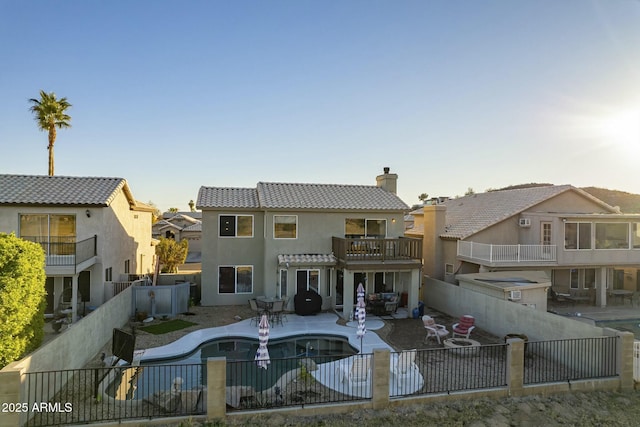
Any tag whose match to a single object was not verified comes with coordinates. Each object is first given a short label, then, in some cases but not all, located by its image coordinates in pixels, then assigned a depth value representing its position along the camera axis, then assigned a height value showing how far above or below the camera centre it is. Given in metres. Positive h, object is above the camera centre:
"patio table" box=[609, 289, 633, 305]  22.64 -4.58
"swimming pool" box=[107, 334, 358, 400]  10.92 -5.22
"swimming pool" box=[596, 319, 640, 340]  17.26 -5.10
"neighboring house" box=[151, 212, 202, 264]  46.69 -2.19
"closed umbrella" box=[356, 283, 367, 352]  13.14 -3.63
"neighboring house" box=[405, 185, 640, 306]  21.16 -1.22
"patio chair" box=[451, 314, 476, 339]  14.82 -4.39
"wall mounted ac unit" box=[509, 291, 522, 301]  16.92 -3.50
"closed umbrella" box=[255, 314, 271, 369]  10.86 -3.71
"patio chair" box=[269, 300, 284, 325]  18.27 -4.69
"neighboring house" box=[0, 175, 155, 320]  17.08 -0.49
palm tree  29.06 +8.21
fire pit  13.25 -4.79
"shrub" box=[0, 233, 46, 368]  8.98 -2.19
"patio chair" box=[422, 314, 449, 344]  14.74 -4.54
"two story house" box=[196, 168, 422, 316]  20.12 -1.43
